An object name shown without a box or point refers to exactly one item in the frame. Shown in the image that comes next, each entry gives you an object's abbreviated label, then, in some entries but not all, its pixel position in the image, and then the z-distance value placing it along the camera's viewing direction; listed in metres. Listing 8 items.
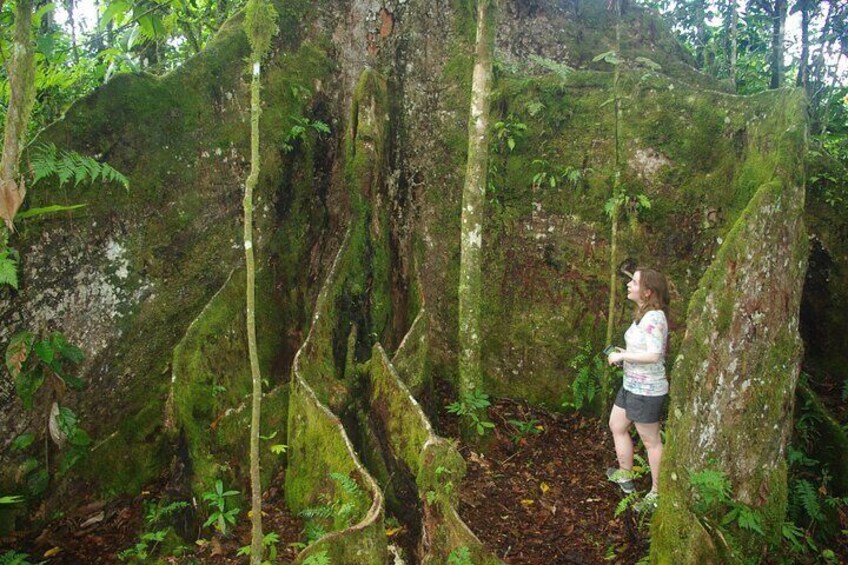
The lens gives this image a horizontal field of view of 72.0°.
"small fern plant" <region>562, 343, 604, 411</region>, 5.84
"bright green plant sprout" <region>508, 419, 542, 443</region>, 5.85
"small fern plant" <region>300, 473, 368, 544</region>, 4.07
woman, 4.54
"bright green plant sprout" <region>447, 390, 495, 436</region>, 5.44
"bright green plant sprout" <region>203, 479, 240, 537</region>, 4.69
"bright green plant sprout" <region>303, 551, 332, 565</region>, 3.48
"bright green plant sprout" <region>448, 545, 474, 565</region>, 3.72
